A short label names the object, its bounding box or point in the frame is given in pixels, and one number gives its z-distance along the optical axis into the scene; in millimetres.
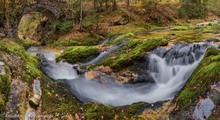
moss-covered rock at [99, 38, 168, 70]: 13258
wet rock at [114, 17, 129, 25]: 30909
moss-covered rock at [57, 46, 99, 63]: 16047
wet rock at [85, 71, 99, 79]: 12575
